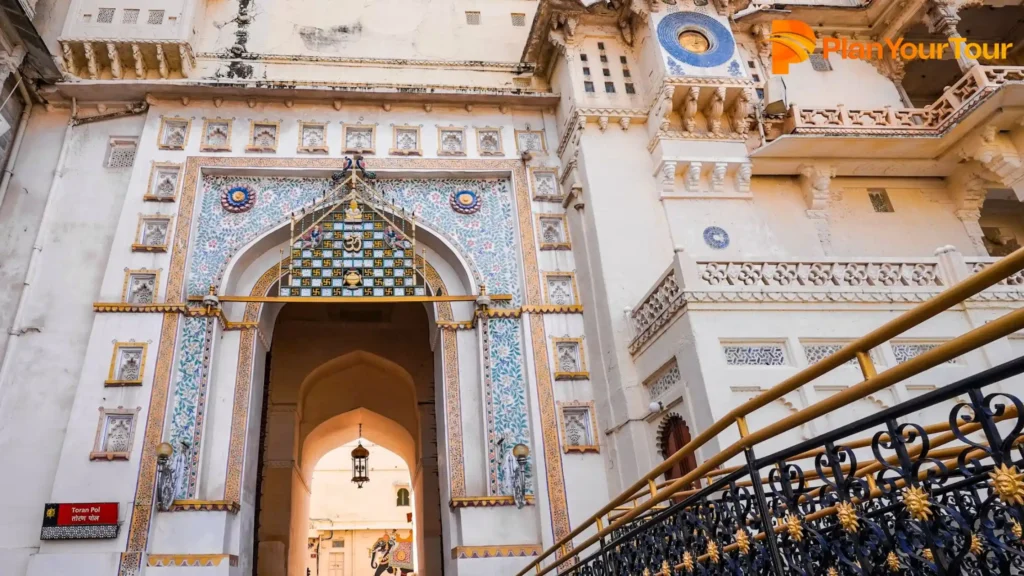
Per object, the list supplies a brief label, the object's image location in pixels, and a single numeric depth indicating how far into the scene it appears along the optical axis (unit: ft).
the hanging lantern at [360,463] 44.45
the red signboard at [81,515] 26.50
